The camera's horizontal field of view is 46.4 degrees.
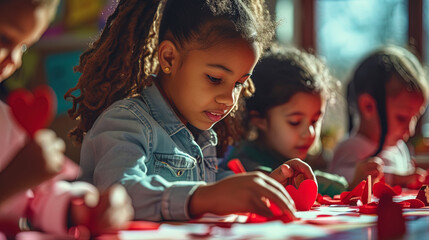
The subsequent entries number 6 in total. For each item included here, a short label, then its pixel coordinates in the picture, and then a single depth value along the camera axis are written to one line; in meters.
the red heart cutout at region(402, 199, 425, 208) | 0.96
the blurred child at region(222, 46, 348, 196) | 1.49
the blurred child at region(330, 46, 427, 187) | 1.90
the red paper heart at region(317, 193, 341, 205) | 1.07
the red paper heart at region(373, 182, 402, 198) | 1.11
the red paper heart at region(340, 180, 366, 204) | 1.06
